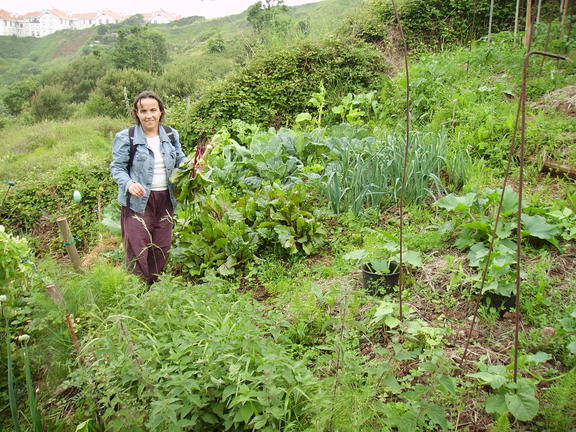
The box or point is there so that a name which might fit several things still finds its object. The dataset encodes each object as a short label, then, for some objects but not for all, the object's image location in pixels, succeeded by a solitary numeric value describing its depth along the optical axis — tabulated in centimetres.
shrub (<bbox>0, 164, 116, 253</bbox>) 638
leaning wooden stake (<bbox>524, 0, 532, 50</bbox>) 487
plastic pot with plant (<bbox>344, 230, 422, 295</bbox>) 255
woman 323
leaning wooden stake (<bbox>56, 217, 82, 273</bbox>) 278
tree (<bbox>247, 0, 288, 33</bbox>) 1132
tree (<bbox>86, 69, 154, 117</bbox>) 1850
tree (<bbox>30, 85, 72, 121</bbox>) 2205
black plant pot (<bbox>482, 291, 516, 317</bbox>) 229
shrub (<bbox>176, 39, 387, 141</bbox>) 704
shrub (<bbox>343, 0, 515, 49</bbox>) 848
